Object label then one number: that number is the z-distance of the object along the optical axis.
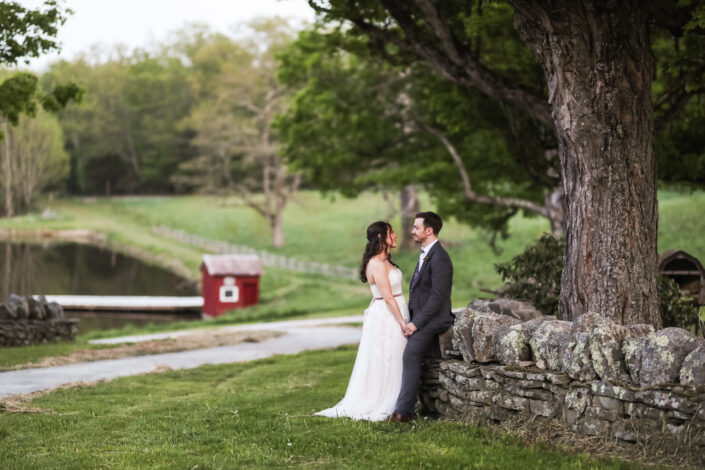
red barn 36.72
